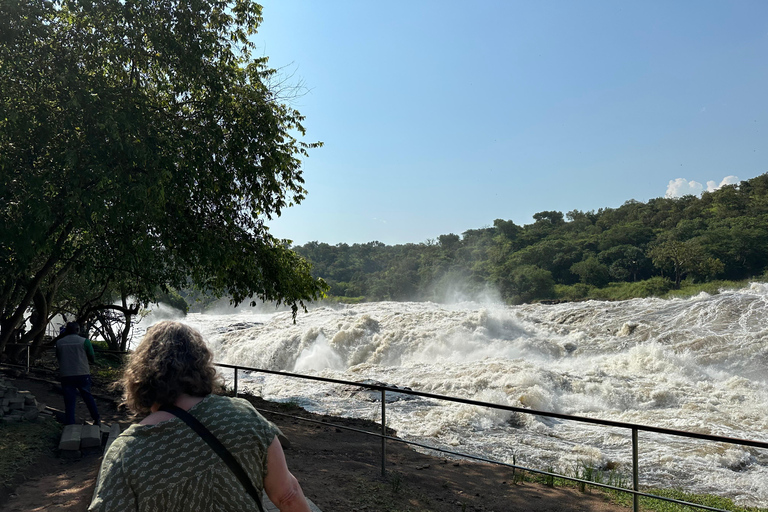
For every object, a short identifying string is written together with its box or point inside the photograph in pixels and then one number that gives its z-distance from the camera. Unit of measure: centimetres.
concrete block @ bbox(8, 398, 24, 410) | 704
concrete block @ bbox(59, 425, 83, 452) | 605
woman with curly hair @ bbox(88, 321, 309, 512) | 155
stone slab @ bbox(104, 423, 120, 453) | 610
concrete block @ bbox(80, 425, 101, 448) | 621
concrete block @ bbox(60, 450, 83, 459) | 606
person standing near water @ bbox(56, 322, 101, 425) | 715
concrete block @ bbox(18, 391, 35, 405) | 723
